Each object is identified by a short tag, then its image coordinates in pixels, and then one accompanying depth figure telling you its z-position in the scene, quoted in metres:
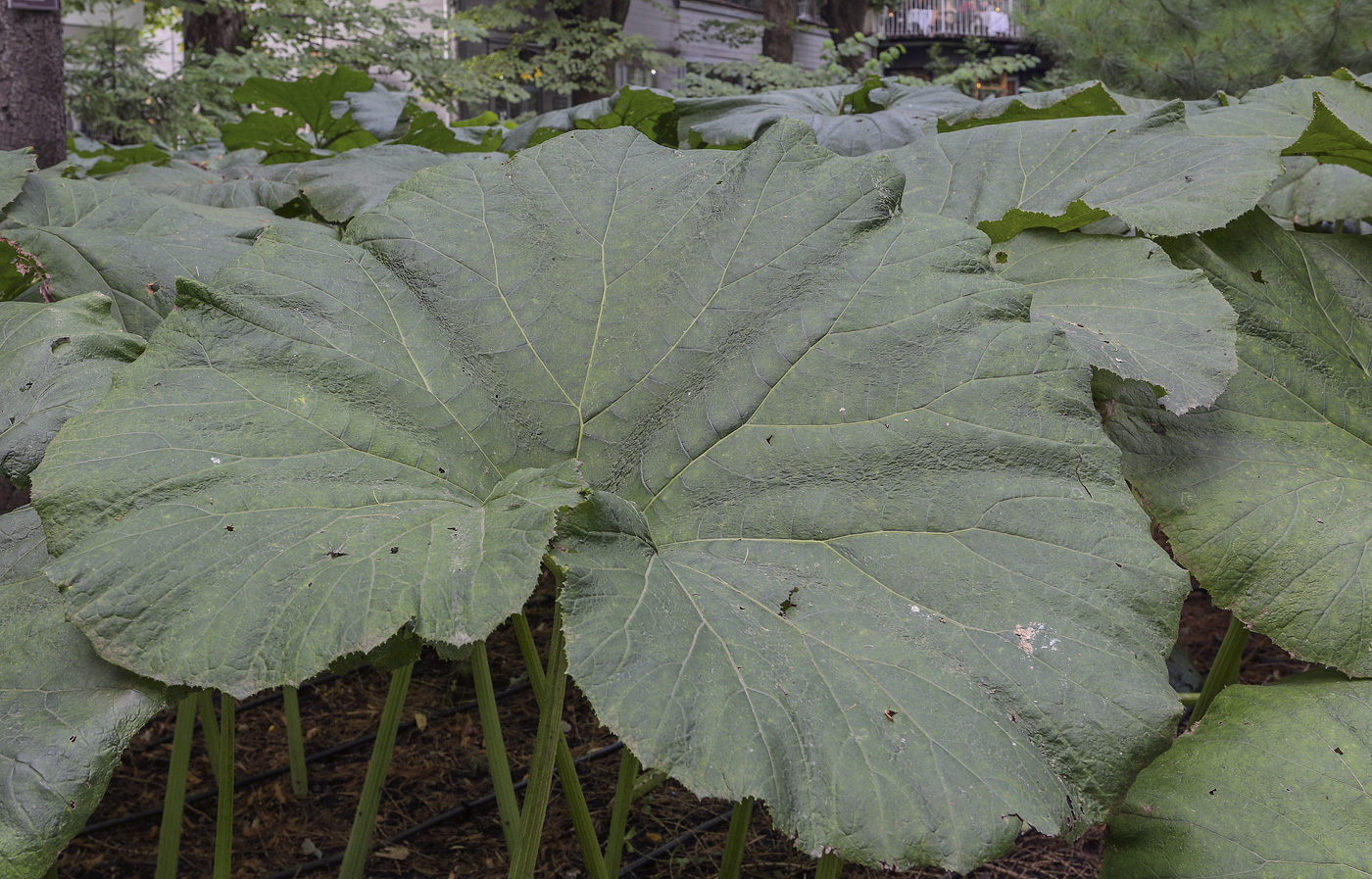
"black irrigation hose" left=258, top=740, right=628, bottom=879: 1.81
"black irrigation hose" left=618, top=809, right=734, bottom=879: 1.83
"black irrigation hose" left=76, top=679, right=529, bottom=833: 1.90
